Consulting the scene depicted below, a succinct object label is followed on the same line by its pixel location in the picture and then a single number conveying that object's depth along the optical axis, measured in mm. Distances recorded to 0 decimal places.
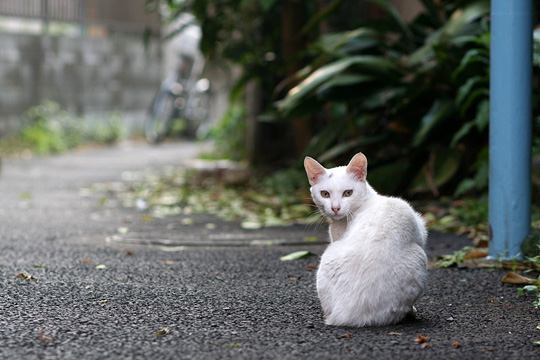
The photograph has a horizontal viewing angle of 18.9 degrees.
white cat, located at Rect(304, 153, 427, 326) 5804
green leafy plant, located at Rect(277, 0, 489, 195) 11195
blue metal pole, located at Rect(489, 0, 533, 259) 7974
